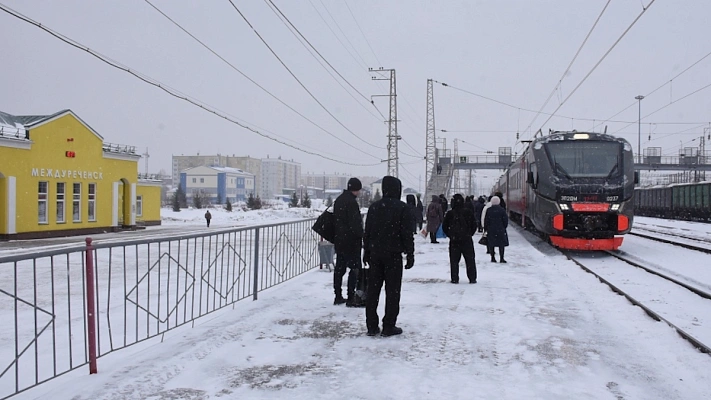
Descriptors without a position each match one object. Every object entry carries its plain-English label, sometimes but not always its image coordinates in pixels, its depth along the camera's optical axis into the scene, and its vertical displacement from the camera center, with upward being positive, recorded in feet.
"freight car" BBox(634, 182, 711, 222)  124.67 -1.86
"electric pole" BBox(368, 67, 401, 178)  110.11 +13.00
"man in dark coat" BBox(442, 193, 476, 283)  32.83 -2.44
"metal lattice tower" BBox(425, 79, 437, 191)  139.13 +12.73
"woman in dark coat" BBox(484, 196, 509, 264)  42.37 -2.47
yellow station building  95.04 +2.64
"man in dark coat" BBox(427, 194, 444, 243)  60.49 -2.36
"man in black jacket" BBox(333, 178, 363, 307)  24.80 -1.47
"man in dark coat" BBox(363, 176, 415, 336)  20.35 -1.98
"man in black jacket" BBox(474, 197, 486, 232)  67.05 -1.69
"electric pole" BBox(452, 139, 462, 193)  252.67 +8.59
